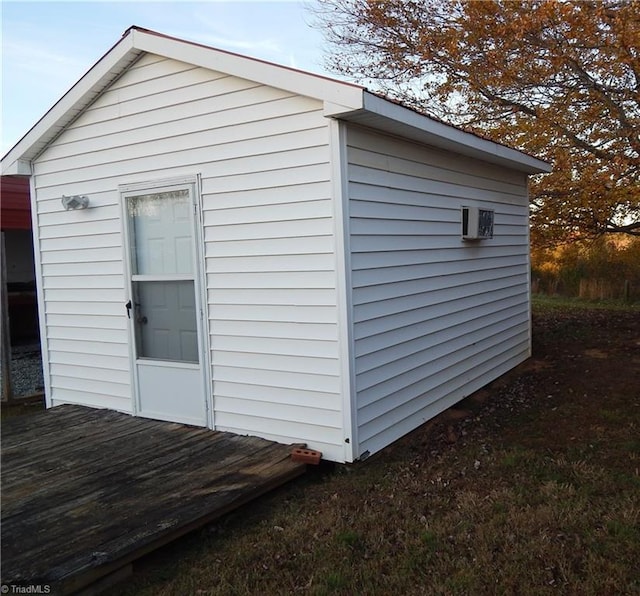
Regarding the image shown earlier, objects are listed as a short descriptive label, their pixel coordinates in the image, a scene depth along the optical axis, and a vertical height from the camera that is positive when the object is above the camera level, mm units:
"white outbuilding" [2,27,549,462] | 4012 +50
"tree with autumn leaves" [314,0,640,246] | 8219 +2632
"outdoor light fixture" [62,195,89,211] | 5234 +511
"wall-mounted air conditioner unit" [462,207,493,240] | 5734 +255
